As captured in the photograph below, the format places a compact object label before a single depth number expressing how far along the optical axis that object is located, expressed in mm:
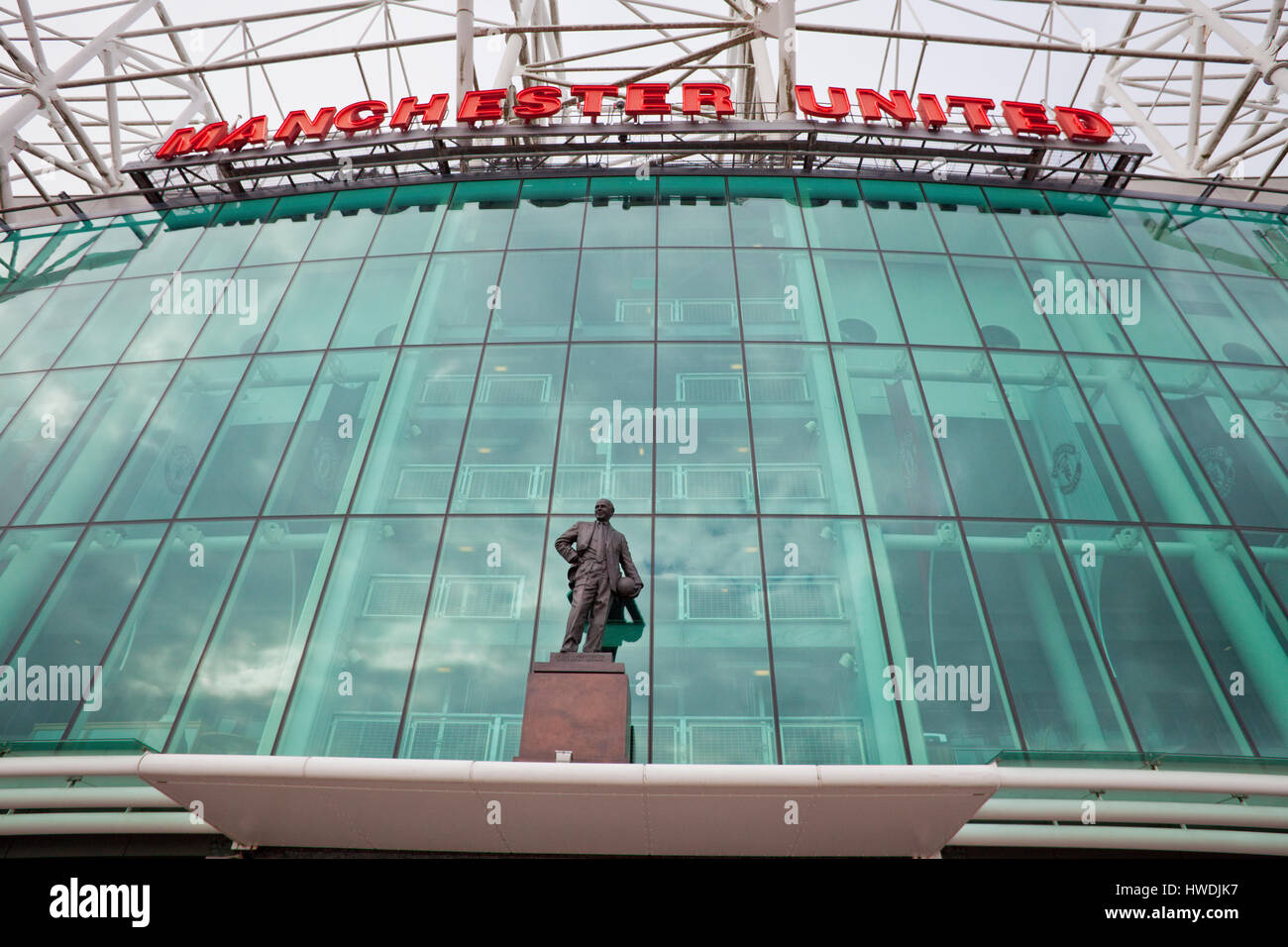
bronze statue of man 14391
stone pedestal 12578
